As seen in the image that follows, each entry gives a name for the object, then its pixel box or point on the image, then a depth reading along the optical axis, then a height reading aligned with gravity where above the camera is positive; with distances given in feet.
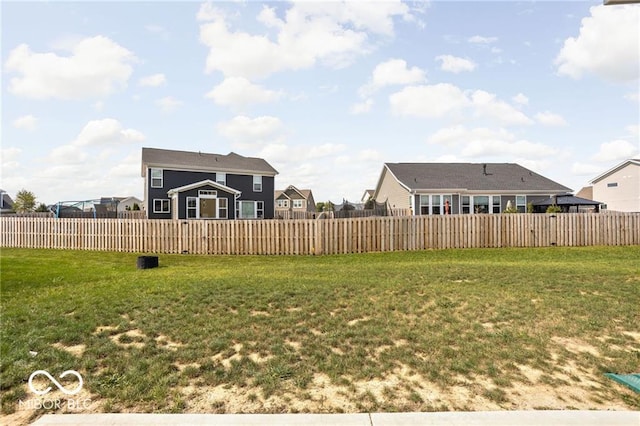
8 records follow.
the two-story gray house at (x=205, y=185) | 94.73 +10.22
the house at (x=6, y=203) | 179.17 +10.25
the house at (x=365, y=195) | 248.69 +15.16
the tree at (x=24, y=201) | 166.40 +9.84
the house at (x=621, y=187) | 109.40 +7.96
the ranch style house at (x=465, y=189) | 98.17 +6.82
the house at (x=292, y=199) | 235.81 +11.89
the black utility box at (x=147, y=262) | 39.86 -5.04
